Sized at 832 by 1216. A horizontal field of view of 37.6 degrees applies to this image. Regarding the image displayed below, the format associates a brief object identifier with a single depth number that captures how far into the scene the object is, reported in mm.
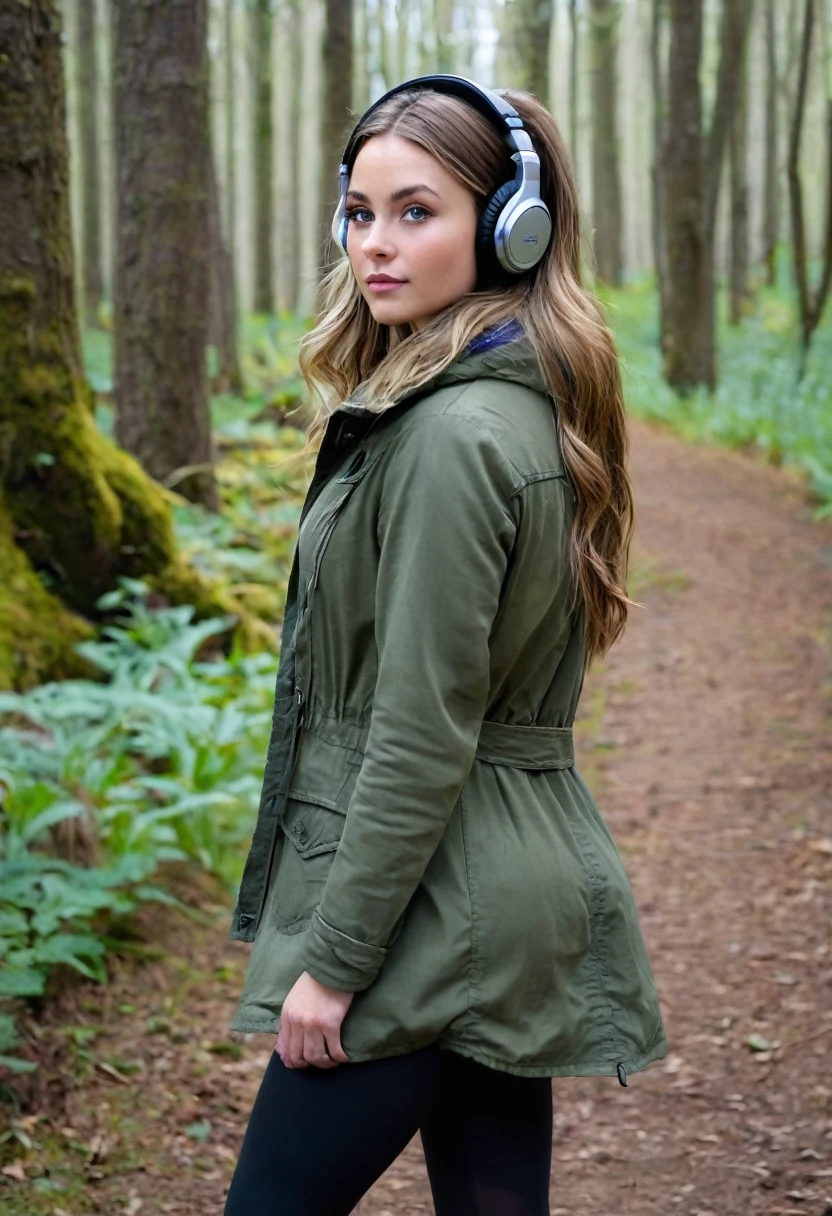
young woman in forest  1647
